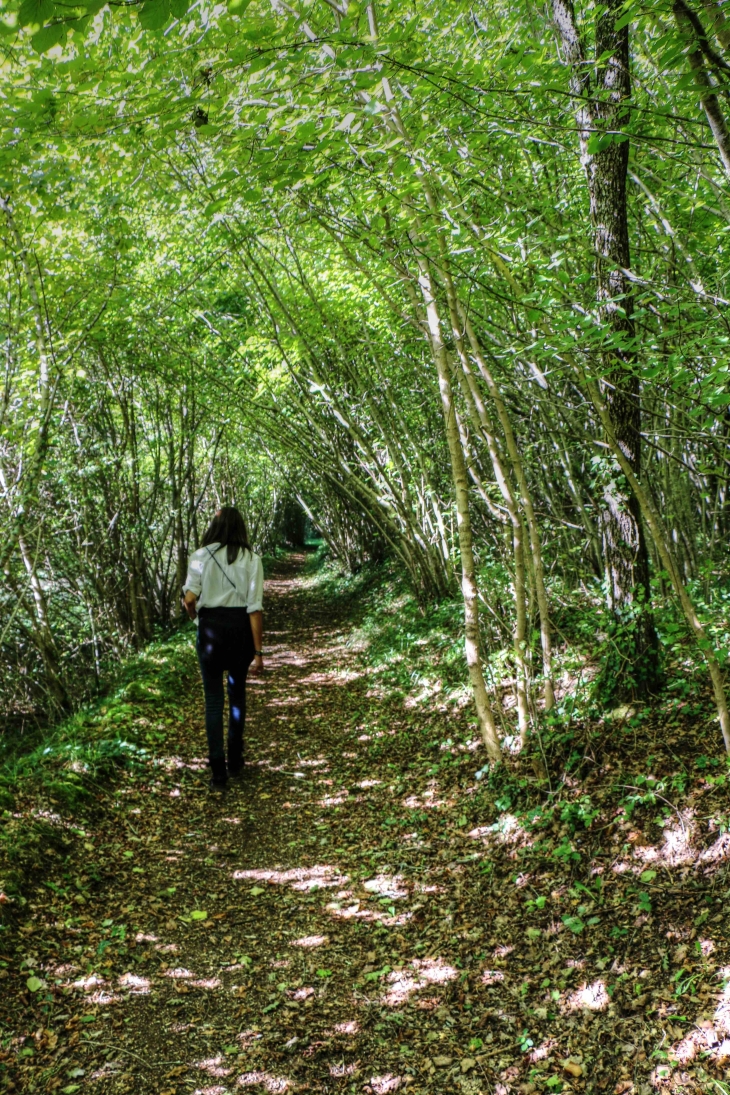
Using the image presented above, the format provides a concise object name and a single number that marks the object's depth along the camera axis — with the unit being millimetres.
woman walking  4695
